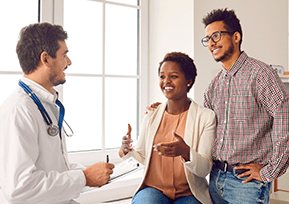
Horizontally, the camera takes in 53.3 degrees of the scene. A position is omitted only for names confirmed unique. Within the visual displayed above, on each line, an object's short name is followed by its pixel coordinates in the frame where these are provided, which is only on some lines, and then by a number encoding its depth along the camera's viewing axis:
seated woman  1.73
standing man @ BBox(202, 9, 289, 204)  1.56
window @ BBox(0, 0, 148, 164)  2.44
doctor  1.21
